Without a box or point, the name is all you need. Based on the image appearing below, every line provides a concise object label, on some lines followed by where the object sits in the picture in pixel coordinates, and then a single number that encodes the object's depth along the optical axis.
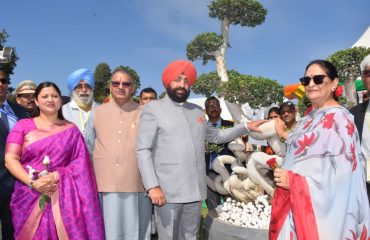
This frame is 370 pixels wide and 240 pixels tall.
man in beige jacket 3.23
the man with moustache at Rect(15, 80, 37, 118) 4.35
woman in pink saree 2.95
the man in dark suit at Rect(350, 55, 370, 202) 2.96
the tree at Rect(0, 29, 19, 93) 18.66
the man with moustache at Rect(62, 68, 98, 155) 3.80
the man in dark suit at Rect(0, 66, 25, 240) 3.12
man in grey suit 3.07
